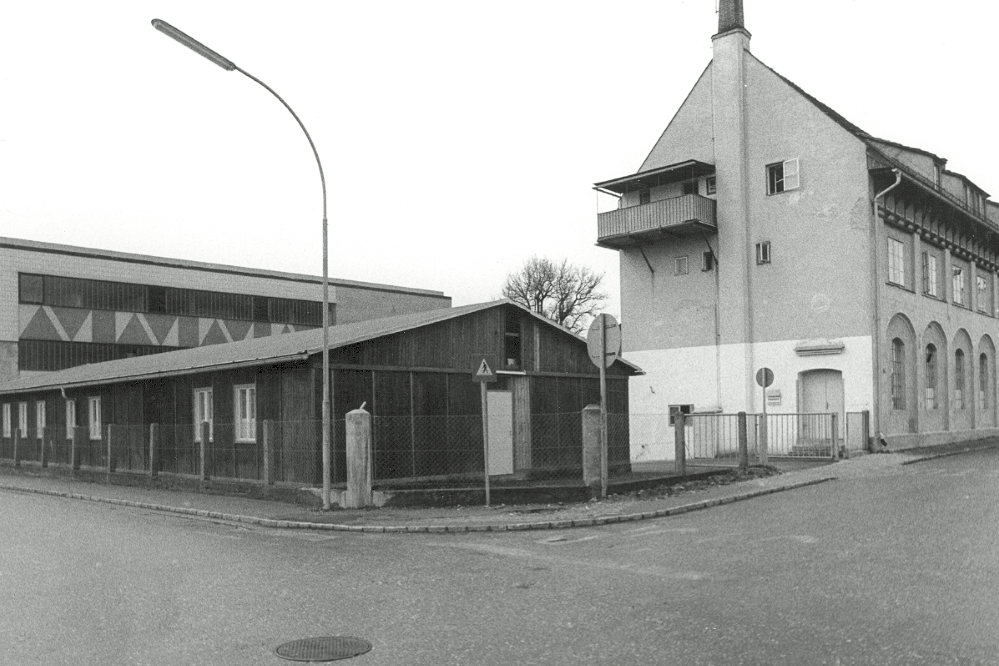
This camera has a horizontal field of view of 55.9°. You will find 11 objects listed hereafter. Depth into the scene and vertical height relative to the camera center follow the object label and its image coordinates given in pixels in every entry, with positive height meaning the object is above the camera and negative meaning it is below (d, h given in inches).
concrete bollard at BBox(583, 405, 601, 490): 715.4 -65.8
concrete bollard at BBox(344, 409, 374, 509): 700.7 -66.0
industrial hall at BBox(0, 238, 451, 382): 1878.7 +165.9
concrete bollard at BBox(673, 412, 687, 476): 810.8 -66.3
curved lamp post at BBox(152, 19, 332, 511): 685.3 -0.3
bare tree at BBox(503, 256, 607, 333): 3021.7 +258.0
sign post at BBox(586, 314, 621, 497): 666.8 +19.7
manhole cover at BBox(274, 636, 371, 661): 263.7 -78.5
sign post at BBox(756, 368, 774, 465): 912.9 -11.7
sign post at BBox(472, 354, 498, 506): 667.4 -3.3
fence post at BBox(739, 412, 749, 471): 859.4 -76.7
